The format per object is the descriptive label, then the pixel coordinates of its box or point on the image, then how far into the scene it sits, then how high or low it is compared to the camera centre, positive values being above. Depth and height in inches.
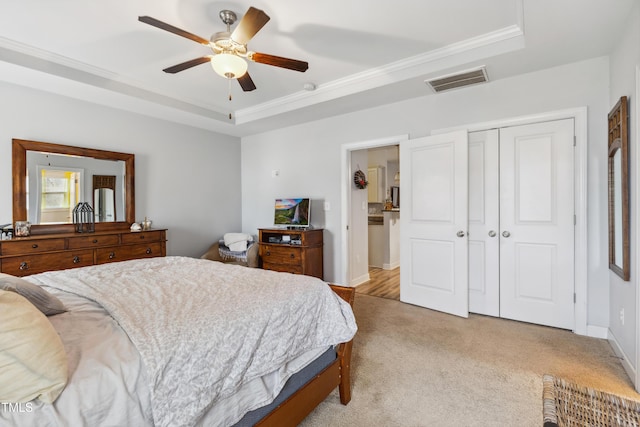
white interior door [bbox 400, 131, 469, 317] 130.3 -4.8
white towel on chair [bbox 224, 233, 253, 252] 175.9 -16.3
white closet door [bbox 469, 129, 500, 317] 129.2 -5.3
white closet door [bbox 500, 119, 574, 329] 114.3 -4.7
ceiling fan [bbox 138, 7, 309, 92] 78.4 +47.0
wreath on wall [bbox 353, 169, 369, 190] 184.7 +19.9
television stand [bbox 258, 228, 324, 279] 162.9 -21.0
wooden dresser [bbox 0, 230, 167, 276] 109.3 -14.7
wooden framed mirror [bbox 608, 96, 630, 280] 88.3 +6.9
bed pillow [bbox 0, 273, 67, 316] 48.6 -13.1
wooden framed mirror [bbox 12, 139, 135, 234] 123.0 +14.7
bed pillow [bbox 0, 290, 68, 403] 30.5 -15.1
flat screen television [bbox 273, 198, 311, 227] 173.9 +0.3
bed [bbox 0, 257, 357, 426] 35.4 -19.5
